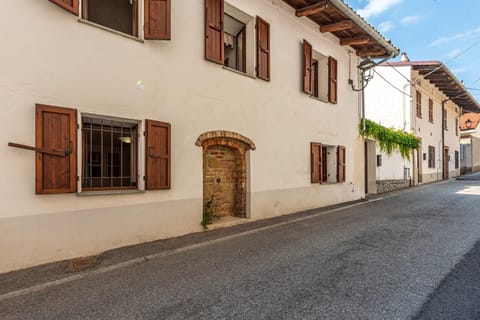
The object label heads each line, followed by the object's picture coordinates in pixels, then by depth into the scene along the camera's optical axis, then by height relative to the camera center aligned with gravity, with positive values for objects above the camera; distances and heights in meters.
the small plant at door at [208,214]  6.10 -1.16
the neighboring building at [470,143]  28.80 +2.12
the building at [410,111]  14.37 +3.16
